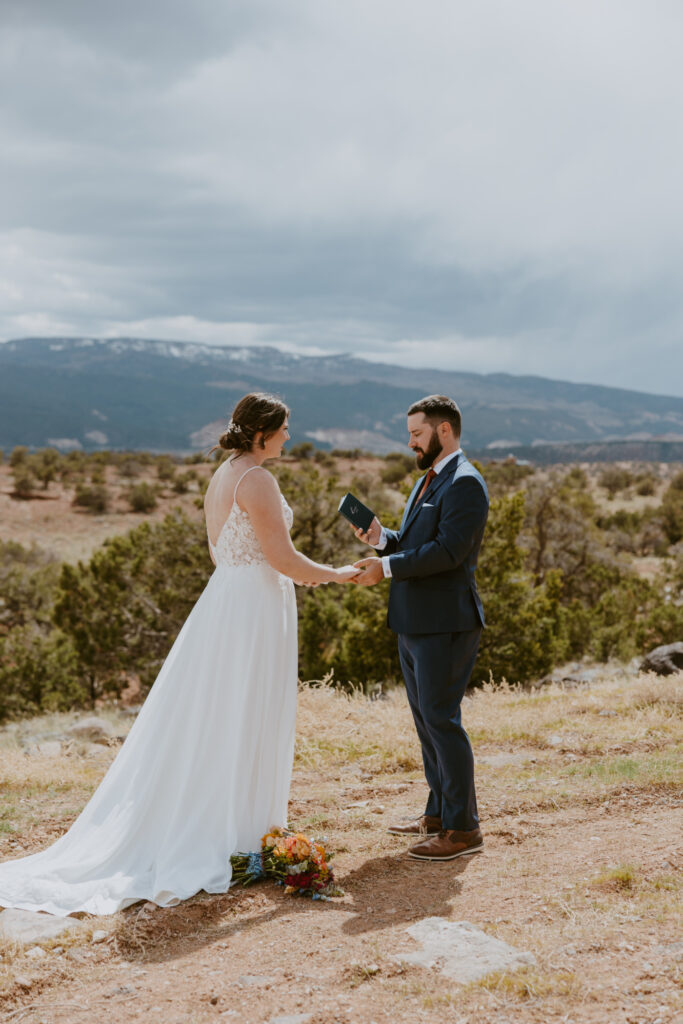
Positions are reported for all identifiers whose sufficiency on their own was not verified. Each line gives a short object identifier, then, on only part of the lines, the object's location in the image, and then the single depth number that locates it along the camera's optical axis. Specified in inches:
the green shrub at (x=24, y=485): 1830.7
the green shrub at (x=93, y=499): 1772.9
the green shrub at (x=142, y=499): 1763.0
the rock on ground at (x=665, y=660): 434.3
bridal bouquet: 177.0
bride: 183.0
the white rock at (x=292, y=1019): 124.5
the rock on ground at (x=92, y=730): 399.2
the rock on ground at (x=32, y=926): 157.5
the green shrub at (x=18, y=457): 2133.6
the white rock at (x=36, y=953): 151.6
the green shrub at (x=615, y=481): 2070.6
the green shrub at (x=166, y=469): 2145.7
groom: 188.2
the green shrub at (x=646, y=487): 1983.3
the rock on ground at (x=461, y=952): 136.3
